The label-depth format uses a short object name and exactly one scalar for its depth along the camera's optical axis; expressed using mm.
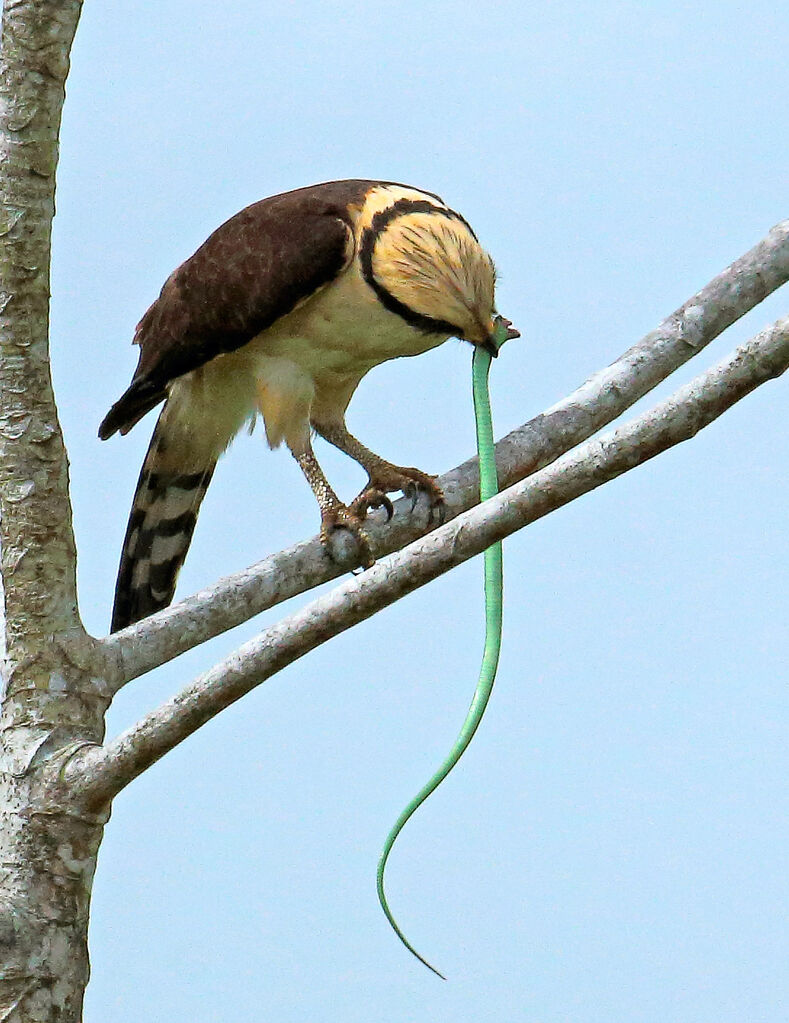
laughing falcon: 7488
